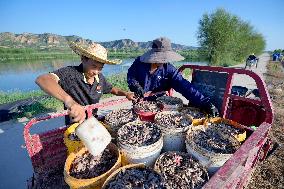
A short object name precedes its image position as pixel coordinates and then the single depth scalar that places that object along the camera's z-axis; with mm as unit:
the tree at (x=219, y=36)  32906
